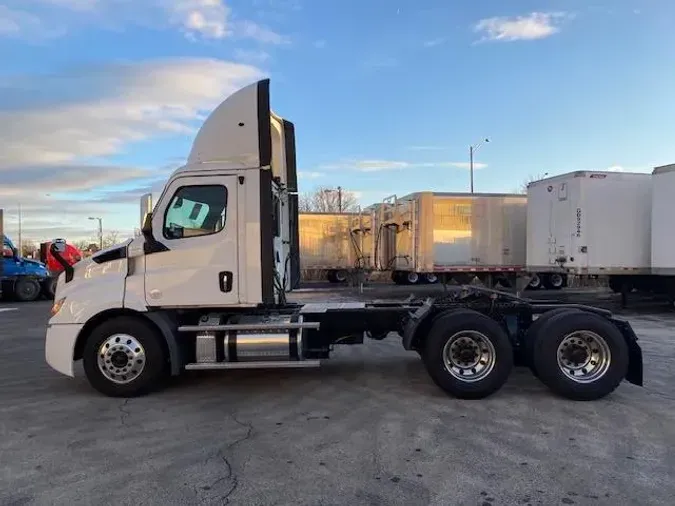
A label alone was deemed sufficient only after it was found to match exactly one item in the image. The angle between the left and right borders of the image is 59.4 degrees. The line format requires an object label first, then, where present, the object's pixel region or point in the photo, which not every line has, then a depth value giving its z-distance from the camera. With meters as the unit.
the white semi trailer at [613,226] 14.95
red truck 24.39
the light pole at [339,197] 72.25
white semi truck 6.82
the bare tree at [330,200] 74.62
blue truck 23.41
